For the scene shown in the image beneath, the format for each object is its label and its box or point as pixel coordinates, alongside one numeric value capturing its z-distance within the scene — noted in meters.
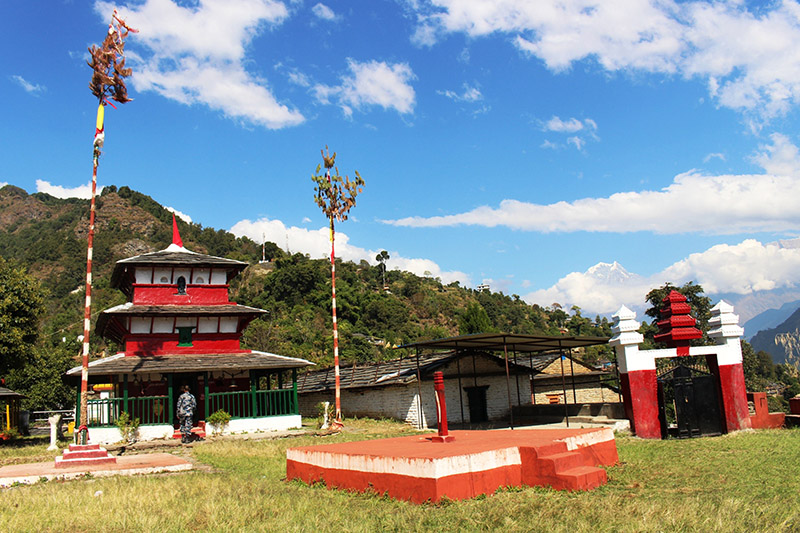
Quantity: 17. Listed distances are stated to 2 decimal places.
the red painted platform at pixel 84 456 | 13.80
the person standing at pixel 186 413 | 20.53
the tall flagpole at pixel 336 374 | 22.64
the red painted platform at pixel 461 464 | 8.62
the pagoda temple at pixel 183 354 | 22.83
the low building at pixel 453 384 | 25.06
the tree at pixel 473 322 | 65.19
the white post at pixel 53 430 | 20.47
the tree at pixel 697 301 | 43.41
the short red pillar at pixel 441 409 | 11.13
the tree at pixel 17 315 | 22.20
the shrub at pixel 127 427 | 21.34
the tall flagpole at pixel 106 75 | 16.56
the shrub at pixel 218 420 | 22.58
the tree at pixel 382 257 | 127.31
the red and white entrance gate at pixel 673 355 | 16.84
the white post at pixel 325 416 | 23.04
